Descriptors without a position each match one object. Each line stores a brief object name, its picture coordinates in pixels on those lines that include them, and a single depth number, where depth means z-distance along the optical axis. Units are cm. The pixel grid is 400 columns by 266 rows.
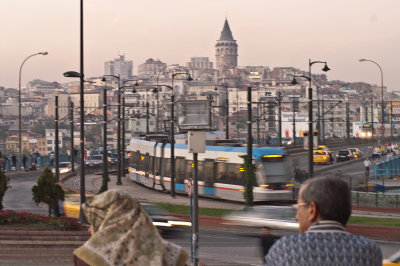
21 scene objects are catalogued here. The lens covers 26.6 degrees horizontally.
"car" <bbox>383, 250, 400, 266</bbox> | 1115
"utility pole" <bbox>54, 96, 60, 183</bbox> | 5057
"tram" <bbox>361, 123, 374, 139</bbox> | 10524
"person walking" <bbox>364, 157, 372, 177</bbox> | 4850
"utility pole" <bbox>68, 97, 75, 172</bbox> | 5522
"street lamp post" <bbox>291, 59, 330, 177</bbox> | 3014
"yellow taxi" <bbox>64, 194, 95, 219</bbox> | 2659
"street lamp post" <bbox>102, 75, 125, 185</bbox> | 4862
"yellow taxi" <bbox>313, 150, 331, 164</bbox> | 6881
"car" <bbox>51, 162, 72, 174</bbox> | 6431
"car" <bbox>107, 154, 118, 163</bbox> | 8201
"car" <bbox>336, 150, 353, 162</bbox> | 7519
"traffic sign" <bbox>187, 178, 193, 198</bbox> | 1719
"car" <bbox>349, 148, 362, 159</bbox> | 7809
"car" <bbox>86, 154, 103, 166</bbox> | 7400
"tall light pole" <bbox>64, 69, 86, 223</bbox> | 2531
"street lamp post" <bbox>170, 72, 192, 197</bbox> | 3750
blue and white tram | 3309
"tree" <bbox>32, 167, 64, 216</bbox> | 2370
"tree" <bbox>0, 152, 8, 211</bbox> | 1988
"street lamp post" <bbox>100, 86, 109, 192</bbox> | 4019
